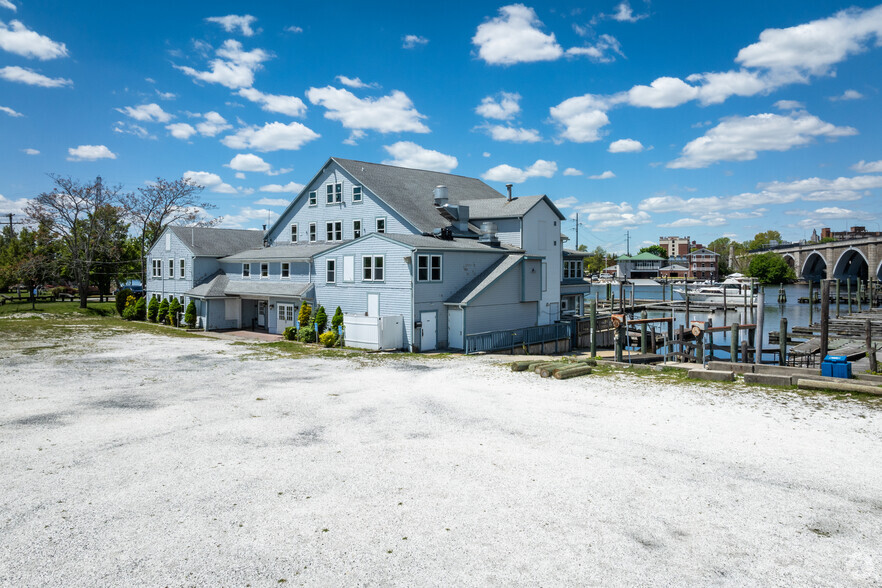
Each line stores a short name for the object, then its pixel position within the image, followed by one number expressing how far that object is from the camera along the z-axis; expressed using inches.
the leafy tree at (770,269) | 5216.5
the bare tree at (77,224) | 2054.6
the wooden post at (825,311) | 973.2
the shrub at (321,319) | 1236.5
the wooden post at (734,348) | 979.3
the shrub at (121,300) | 1877.5
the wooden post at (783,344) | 1071.0
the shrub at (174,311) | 1619.1
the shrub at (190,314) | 1534.2
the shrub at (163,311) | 1673.2
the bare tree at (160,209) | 2353.6
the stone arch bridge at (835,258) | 4079.7
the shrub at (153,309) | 1732.3
